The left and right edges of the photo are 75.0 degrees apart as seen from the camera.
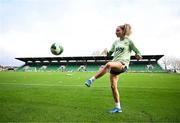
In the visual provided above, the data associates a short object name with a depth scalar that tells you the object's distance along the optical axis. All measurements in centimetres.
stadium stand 2879
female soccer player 231
